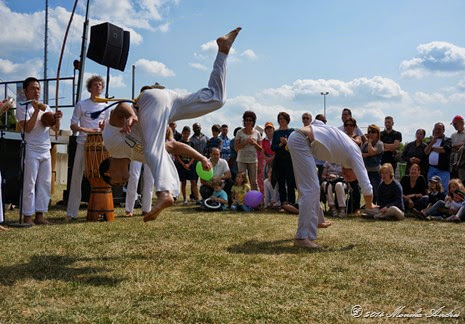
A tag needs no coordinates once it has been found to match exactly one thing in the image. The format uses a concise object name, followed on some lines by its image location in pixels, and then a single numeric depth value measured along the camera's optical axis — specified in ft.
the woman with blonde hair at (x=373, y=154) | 31.60
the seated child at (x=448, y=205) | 28.81
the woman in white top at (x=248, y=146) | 33.42
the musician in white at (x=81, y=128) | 24.94
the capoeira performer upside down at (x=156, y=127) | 14.46
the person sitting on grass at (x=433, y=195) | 30.73
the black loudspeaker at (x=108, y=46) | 34.53
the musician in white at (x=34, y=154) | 22.17
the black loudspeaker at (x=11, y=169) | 25.85
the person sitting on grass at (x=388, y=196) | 28.40
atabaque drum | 24.31
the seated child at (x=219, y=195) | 32.27
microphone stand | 21.43
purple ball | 32.40
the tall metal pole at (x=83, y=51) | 40.93
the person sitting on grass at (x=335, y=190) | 30.37
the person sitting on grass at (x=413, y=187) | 31.76
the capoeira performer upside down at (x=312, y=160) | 17.76
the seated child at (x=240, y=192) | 32.81
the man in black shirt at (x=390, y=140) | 34.78
